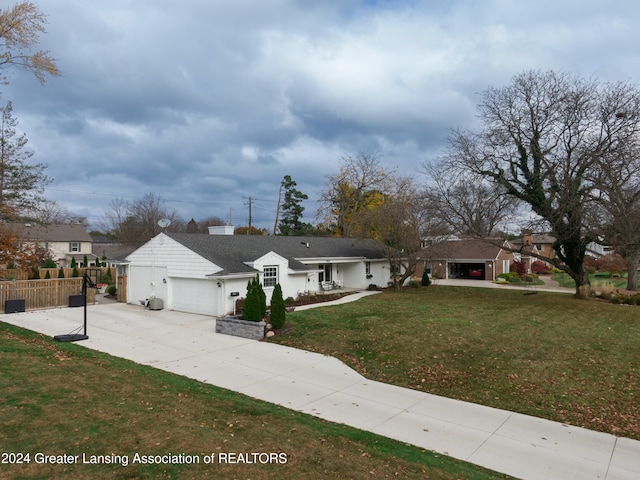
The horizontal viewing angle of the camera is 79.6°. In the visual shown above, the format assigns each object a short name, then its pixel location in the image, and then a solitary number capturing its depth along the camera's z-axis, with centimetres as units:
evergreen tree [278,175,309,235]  5603
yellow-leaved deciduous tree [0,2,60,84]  1256
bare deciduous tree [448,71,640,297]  1781
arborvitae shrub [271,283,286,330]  1398
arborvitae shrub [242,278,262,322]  1413
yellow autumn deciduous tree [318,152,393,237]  4578
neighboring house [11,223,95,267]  4950
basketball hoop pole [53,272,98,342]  1227
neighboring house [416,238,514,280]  3784
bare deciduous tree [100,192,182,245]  4542
